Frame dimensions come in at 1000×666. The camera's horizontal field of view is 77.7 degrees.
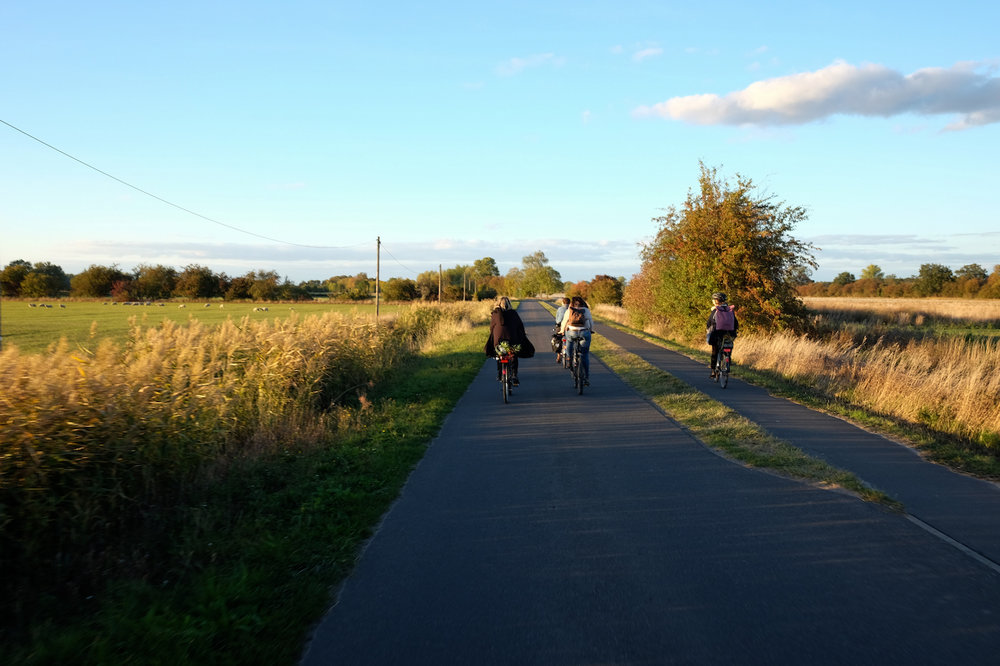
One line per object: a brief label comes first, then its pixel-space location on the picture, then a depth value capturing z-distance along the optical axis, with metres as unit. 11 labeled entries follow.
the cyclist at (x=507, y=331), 12.36
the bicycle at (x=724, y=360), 13.18
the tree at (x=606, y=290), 70.50
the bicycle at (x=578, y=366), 12.60
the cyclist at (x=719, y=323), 13.60
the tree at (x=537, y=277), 173.50
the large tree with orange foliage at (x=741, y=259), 23.03
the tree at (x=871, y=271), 150.20
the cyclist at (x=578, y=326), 12.83
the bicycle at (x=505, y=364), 11.76
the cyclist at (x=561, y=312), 15.04
